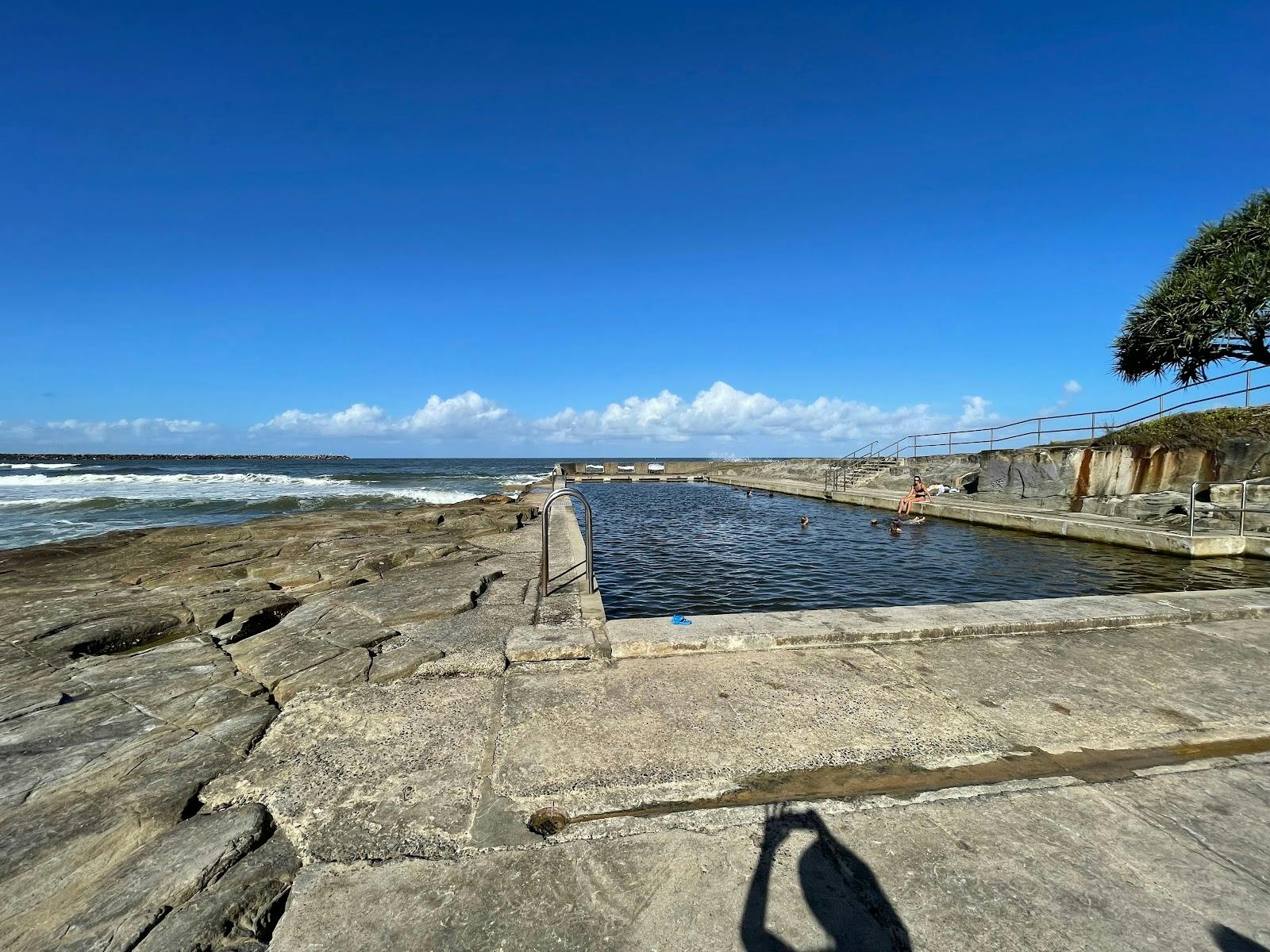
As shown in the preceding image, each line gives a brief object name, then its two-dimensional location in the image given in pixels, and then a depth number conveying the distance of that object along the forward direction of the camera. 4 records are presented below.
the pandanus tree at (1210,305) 19.11
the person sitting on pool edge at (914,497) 18.19
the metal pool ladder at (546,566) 5.83
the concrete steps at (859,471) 28.64
